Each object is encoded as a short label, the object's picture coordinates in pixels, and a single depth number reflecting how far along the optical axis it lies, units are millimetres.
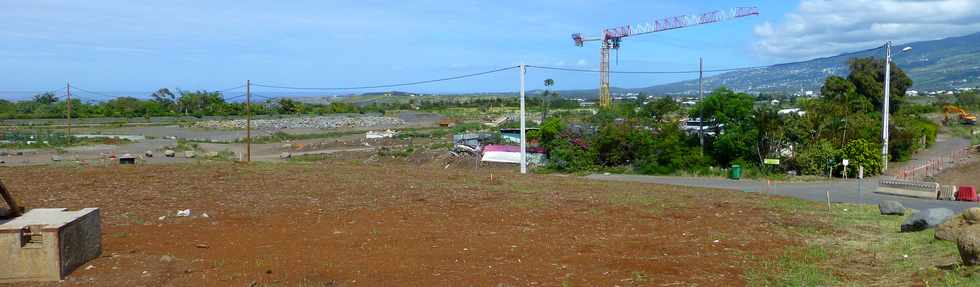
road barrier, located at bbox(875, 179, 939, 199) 25016
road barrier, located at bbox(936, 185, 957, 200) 24544
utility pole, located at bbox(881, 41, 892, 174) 33938
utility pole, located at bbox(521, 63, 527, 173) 38469
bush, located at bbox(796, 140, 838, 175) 35656
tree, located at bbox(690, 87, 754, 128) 39500
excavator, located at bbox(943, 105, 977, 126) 77562
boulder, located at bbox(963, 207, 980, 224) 10794
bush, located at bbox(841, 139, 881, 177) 34938
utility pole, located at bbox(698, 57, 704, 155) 40750
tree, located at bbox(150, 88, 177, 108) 130625
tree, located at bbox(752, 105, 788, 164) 38156
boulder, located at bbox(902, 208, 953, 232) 13292
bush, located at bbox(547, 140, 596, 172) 42406
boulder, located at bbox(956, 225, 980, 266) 8741
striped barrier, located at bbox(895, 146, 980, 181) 34688
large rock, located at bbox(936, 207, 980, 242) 10898
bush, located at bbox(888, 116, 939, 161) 43094
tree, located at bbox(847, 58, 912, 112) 67125
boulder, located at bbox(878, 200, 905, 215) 17062
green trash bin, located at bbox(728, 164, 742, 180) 35031
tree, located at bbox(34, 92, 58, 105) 122338
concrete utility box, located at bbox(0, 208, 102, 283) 8836
